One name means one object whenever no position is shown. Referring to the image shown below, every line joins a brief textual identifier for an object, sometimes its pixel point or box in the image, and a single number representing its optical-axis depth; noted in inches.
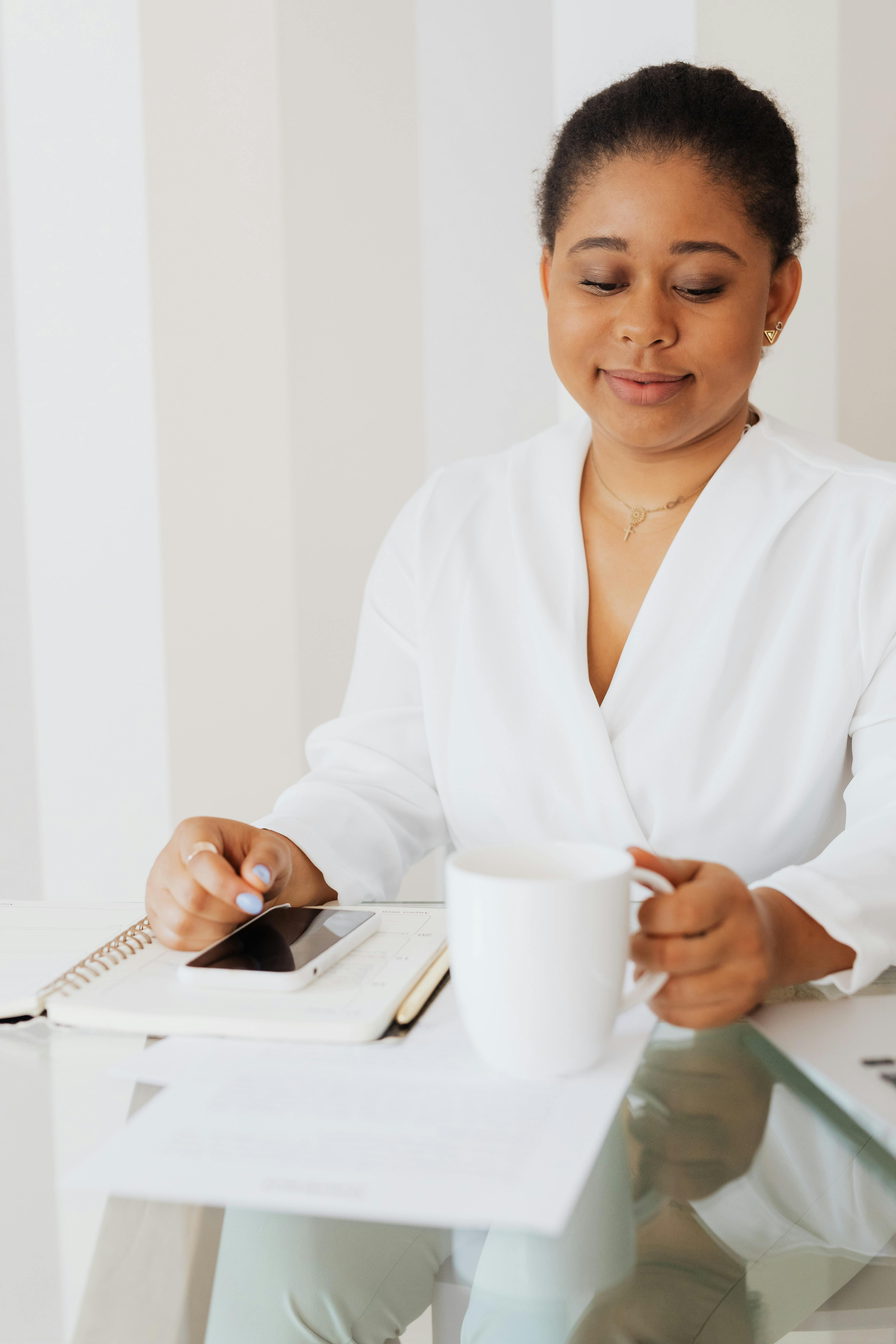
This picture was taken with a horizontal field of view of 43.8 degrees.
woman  42.4
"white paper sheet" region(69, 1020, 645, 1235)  19.4
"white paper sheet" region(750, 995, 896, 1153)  23.7
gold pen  27.2
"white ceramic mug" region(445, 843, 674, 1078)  22.1
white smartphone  28.5
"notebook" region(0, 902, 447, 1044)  26.5
